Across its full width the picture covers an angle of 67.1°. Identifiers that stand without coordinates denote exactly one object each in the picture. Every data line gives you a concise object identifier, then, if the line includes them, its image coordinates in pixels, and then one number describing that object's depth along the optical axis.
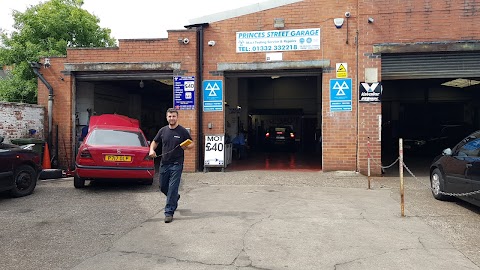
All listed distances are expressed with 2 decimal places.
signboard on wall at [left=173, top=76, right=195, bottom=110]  11.87
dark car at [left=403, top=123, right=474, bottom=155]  18.25
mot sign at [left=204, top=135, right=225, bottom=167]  11.80
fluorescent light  18.86
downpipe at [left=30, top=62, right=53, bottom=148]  12.28
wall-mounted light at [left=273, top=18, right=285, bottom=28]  11.48
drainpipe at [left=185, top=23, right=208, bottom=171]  11.95
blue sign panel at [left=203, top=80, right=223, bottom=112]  11.89
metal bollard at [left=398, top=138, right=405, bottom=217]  6.27
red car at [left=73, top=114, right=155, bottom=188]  8.19
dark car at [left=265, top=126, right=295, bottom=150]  20.11
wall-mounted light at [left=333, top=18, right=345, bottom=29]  11.18
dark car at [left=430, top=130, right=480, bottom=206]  6.43
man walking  6.08
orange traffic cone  11.53
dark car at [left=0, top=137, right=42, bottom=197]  7.32
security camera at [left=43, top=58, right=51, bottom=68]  12.44
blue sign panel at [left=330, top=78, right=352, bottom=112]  11.22
